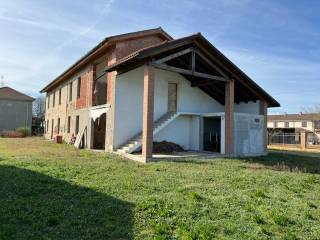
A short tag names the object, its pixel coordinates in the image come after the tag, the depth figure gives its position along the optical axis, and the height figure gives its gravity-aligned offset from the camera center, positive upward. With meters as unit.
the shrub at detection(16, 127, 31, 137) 37.51 -0.01
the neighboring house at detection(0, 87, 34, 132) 44.06 +2.79
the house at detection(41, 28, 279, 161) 15.17 +2.00
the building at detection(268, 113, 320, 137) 57.54 +2.94
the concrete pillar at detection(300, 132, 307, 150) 28.59 -0.31
